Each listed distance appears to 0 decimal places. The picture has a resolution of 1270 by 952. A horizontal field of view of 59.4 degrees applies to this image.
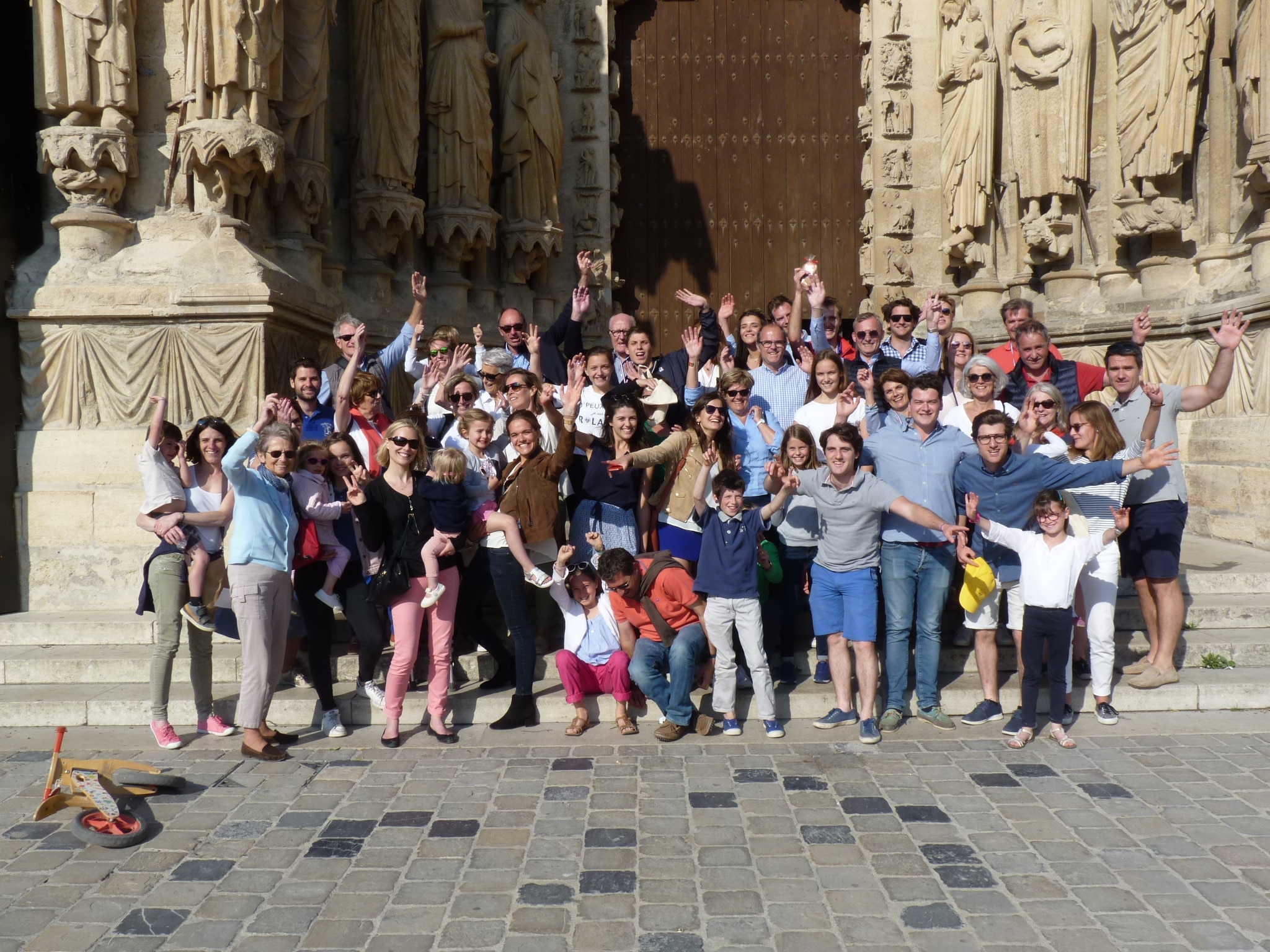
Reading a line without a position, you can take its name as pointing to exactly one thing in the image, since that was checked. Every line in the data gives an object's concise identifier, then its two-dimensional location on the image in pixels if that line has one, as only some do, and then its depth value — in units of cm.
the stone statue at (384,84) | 897
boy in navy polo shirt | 543
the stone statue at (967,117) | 994
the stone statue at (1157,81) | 873
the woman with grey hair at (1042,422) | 572
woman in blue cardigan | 515
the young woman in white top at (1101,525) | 552
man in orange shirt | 542
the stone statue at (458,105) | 933
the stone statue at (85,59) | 688
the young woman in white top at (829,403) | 610
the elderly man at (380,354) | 639
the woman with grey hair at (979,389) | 592
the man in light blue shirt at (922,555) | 555
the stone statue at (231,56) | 701
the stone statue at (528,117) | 982
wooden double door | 1106
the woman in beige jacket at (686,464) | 585
